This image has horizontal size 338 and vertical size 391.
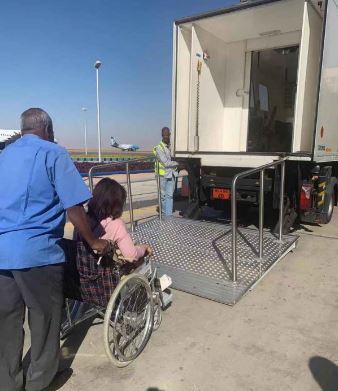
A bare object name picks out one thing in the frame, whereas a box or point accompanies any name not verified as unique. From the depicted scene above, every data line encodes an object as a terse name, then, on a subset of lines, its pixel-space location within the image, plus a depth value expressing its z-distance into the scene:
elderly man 1.99
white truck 4.79
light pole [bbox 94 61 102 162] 20.98
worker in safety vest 6.29
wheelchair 2.38
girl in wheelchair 2.45
